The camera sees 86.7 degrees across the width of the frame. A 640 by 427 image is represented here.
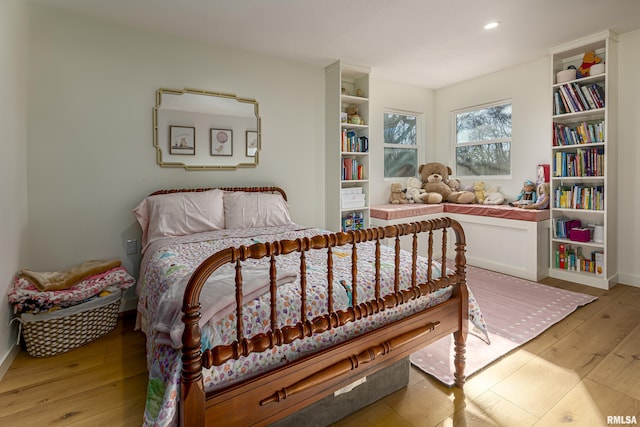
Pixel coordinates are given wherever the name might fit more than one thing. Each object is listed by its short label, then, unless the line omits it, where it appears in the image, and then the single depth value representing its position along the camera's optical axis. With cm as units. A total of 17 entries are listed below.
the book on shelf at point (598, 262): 334
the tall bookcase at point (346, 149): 386
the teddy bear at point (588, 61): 333
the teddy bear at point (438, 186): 446
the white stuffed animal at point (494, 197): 427
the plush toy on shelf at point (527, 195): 391
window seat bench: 361
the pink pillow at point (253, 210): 304
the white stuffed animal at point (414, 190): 467
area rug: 207
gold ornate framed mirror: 306
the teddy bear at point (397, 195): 473
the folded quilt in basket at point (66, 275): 226
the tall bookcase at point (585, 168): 323
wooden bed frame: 105
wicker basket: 212
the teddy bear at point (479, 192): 445
